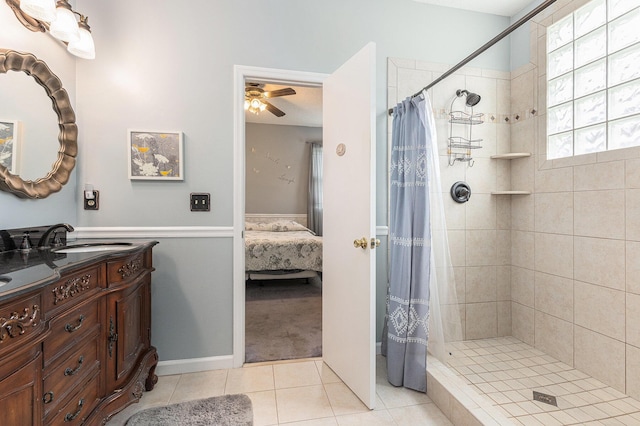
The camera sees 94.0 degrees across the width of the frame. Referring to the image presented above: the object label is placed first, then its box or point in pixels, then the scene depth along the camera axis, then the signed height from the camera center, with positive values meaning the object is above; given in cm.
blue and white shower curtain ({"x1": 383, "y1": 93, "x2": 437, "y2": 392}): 187 -32
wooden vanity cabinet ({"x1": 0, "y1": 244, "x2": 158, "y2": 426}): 81 -50
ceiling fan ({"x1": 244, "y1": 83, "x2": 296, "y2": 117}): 366 +149
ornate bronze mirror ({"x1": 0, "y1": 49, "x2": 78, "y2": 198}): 144 +48
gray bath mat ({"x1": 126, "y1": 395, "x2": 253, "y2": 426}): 158 -112
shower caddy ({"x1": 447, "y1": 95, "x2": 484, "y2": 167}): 238 +60
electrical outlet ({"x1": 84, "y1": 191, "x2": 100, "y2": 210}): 195 +7
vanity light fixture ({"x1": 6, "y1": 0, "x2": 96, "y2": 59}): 140 +97
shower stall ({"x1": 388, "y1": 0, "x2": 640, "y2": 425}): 168 -39
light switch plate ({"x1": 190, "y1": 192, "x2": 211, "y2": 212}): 208 +6
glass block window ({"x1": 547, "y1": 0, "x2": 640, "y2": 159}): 176 +86
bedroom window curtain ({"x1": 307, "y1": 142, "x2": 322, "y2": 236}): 631 +42
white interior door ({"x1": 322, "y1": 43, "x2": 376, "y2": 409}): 171 -7
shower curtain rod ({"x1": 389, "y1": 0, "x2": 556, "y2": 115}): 138 +93
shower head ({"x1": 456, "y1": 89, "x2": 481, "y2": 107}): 228 +87
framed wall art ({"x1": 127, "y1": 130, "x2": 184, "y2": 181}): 200 +38
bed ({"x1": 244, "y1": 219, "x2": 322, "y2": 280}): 385 -60
